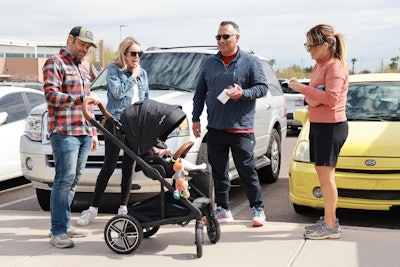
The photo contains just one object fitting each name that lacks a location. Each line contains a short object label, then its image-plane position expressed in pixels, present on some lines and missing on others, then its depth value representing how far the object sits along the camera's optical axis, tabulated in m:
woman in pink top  4.91
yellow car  5.68
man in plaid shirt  4.90
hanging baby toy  4.81
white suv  6.14
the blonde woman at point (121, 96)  5.74
